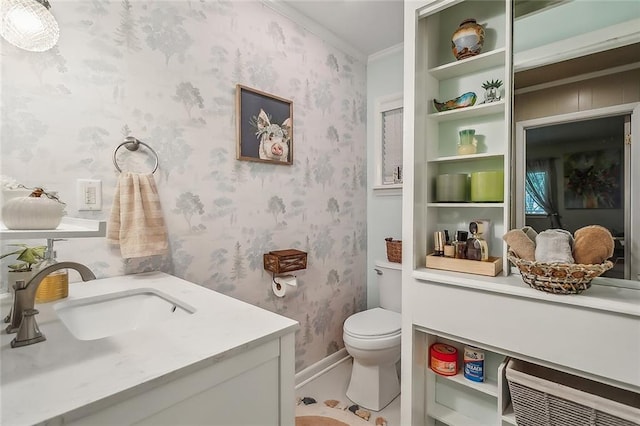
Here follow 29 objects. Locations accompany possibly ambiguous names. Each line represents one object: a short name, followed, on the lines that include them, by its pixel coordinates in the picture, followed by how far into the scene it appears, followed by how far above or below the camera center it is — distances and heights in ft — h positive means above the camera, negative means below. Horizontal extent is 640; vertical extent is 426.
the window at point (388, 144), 7.70 +1.76
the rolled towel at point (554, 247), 3.69 -0.47
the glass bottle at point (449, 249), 5.03 -0.66
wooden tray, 4.47 -0.86
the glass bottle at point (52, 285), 3.08 -0.78
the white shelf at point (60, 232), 2.06 -0.15
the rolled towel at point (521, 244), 3.93 -0.45
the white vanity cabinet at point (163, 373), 1.65 -1.01
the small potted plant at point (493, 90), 4.87 +1.97
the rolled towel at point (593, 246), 3.50 -0.42
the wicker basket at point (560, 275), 3.42 -0.77
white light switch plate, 3.80 +0.22
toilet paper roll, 5.84 -1.45
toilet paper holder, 5.74 -1.04
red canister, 5.01 -2.55
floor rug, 5.44 -3.87
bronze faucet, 2.23 -0.76
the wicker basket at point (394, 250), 7.03 -0.95
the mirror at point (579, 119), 3.87 +1.28
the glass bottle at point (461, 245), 4.88 -0.58
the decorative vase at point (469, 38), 4.84 +2.80
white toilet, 5.74 -2.86
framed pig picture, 5.51 +1.64
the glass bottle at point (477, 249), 4.67 -0.61
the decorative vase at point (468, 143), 5.05 +1.15
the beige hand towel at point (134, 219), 3.95 -0.11
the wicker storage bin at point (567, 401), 3.37 -2.34
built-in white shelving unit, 3.68 -1.00
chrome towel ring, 4.10 +0.93
